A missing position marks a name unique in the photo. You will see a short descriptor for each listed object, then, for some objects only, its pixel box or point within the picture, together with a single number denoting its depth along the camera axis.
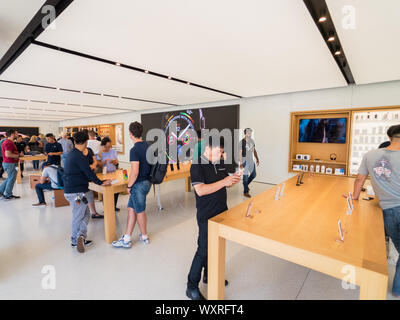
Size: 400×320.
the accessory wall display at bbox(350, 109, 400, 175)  4.91
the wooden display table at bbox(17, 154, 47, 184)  6.93
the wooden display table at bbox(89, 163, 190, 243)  3.00
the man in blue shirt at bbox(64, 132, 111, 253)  2.69
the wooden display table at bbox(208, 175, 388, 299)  1.19
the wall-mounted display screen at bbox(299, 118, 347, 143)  5.53
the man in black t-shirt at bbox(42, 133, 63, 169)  5.41
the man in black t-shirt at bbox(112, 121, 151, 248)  2.74
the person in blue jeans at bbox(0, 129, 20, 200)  4.92
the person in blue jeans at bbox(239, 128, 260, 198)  5.11
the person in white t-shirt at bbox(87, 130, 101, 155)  5.28
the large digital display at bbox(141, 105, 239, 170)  7.46
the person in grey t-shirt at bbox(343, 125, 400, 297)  1.97
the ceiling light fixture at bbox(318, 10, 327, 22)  2.11
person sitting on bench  3.97
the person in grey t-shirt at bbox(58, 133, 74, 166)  5.50
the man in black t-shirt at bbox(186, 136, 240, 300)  1.78
